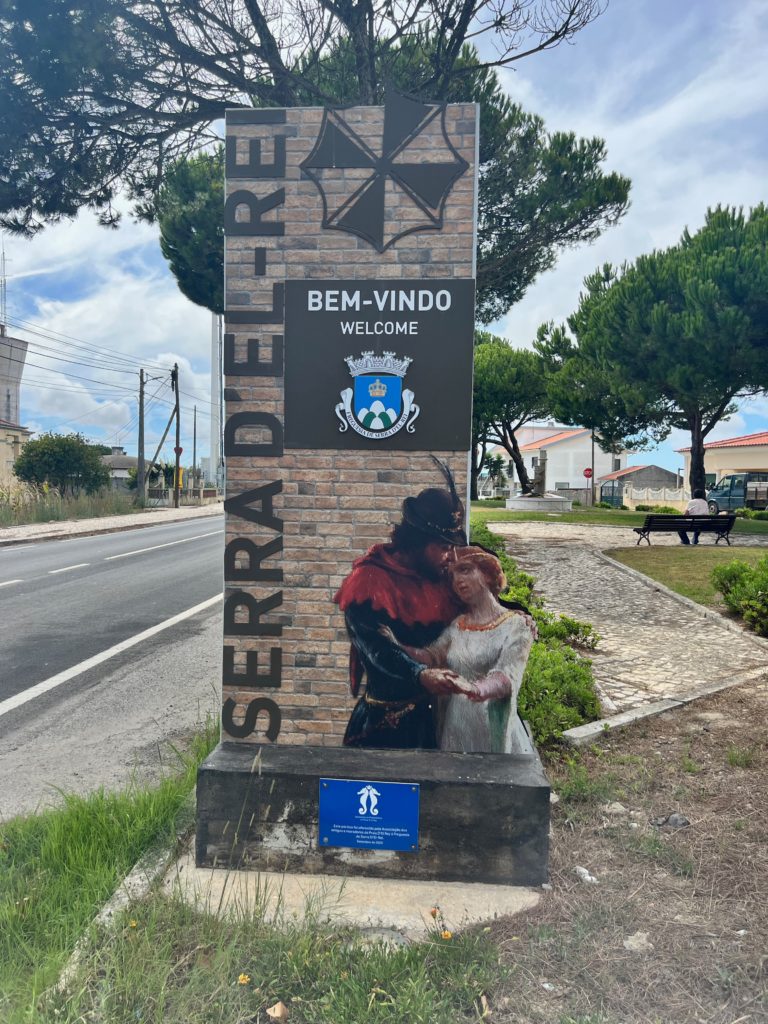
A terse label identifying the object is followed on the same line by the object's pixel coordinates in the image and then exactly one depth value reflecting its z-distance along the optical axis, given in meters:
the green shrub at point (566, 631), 6.34
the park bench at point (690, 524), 15.91
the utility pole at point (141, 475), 37.77
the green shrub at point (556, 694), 4.43
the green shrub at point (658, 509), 36.62
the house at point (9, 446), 40.66
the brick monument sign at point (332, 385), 3.33
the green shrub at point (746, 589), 7.57
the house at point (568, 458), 69.56
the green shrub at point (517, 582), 6.41
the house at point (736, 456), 44.28
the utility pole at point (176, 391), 41.96
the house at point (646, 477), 66.75
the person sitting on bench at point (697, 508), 17.02
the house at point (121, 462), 75.76
